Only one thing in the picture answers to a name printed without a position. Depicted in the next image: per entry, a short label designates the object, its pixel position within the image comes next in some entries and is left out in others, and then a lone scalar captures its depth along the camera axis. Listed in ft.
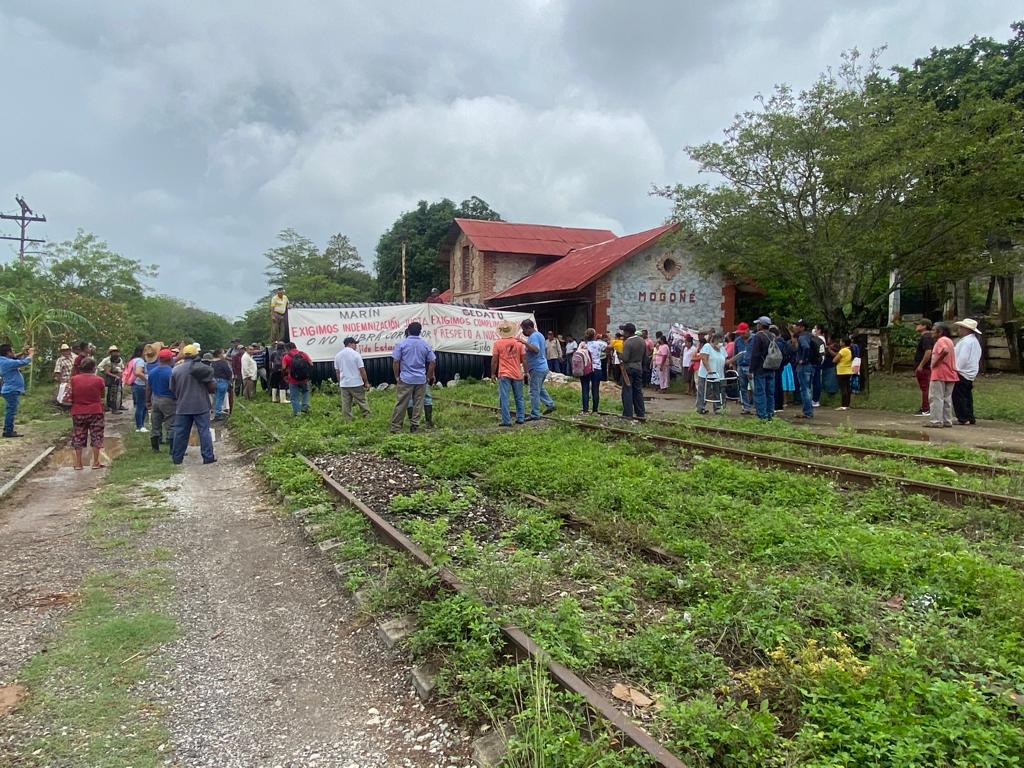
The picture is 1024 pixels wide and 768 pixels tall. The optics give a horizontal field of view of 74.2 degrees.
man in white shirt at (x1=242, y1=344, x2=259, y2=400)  61.41
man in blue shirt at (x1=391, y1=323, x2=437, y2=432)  35.35
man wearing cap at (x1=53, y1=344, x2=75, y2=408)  46.88
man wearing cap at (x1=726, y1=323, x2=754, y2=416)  44.68
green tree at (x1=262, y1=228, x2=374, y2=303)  182.60
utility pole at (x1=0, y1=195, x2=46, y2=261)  109.91
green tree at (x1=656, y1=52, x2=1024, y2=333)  48.14
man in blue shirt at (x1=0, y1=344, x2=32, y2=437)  40.75
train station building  82.33
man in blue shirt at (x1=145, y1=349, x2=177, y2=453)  36.09
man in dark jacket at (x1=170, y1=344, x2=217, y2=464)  32.58
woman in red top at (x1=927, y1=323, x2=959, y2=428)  35.83
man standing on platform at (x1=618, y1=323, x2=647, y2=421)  37.83
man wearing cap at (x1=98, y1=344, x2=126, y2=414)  51.52
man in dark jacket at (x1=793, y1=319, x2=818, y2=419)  43.14
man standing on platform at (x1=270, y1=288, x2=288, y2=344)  63.98
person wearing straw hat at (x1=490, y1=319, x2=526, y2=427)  37.47
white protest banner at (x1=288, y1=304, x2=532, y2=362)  60.13
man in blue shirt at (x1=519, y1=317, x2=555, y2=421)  39.17
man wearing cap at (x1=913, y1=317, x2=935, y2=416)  40.73
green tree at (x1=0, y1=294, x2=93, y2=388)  66.33
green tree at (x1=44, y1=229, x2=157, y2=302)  130.52
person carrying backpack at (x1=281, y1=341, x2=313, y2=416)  44.37
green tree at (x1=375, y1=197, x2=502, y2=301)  145.69
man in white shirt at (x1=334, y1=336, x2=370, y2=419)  40.14
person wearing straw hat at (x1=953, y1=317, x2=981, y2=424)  36.81
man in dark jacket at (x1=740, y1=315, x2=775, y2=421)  39.17
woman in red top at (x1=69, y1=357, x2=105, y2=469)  31.91
